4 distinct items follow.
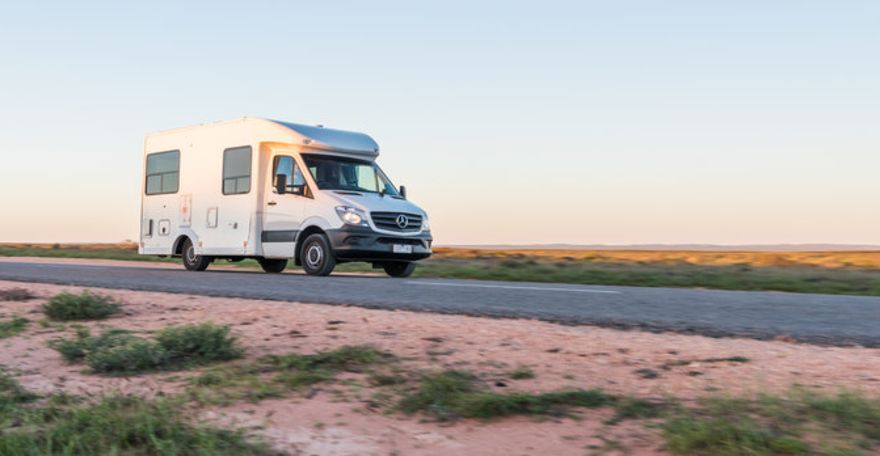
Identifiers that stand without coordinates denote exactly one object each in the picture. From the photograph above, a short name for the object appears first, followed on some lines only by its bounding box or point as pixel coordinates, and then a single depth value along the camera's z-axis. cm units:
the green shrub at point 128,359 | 623
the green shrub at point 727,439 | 379
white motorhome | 1670
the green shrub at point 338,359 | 598
